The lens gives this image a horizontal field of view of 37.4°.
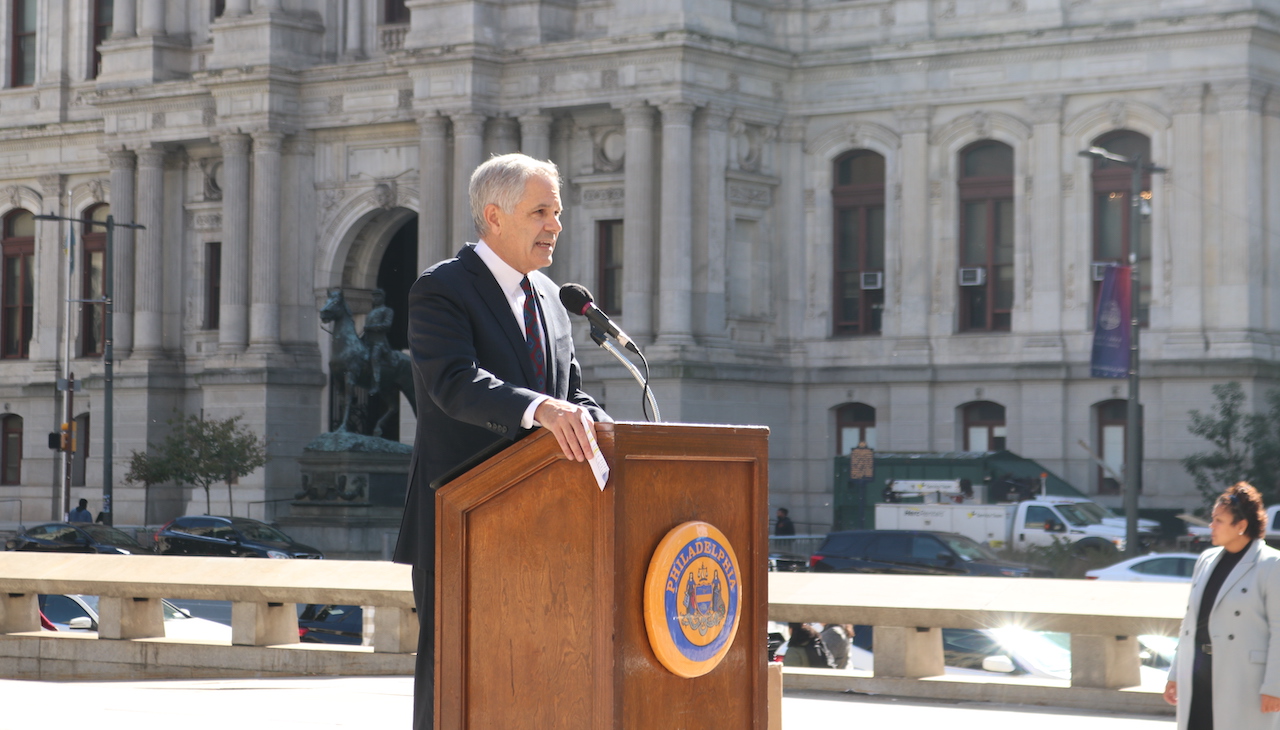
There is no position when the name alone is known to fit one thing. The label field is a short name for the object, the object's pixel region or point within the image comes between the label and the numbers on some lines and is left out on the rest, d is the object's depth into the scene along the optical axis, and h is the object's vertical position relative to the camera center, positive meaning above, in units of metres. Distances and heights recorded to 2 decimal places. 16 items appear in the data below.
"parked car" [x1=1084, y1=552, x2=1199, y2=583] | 27.41 -2.55
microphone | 6.20 +0.28
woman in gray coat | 8.67 -1.11
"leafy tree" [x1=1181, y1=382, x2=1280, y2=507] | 41.38 -1.15
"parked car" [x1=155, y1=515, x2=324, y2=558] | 36.41 -2.97
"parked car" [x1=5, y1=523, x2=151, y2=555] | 37.14 -3.02
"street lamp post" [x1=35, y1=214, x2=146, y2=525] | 47.50 -0.42
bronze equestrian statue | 39.59 +0.65
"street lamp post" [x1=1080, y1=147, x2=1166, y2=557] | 34.69 +0.31
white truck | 37.06 -2.62
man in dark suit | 6.05 +0.20
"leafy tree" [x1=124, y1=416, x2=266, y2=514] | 50.28 -1.81
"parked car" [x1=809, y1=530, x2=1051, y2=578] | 31.70 -2.78
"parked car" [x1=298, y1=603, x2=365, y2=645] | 18.66 -2.34
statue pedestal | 38.59 -2.20
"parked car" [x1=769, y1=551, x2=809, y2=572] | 30.77 -2.84
